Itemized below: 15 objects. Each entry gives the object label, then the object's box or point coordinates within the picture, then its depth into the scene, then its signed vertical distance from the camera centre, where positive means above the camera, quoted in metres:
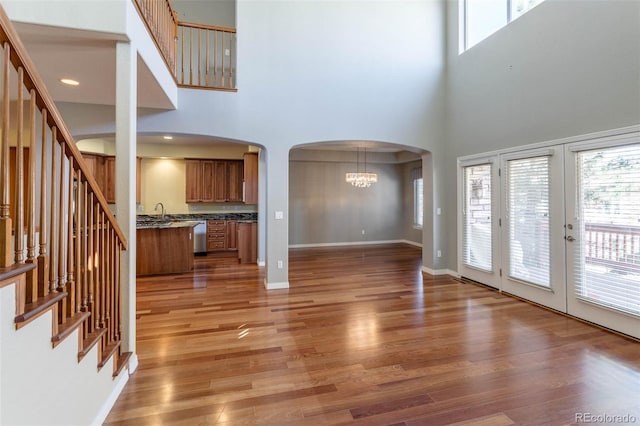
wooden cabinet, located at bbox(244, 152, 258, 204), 6.80 +0.91
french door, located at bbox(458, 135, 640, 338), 3.02 -0.14
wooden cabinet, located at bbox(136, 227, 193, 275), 5.44 -0.59
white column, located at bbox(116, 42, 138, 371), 2.36 +0.37
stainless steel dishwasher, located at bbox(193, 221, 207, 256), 7.57 -0.55
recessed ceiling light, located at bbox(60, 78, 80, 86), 3.34 +1.52
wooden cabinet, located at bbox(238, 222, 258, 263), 6.54 -0.51
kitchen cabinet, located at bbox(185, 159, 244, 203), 7.66 +0.94
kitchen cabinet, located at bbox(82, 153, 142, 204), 6.91 +1.04
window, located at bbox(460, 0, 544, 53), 4.32 +3.05
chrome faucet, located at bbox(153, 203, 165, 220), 7.71 +0.26
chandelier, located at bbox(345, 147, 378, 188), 7.34 +0.93
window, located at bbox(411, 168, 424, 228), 8.98 +0.57
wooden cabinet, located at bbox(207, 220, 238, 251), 7.66 -0.44
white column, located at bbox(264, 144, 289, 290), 4.71 +0.00
